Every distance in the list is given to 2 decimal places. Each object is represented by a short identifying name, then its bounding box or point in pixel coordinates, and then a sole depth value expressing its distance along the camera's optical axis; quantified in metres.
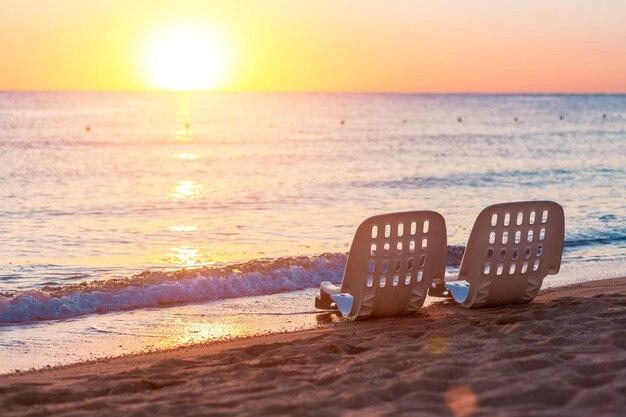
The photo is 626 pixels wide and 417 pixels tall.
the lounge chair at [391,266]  7.05
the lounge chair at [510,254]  7.44
